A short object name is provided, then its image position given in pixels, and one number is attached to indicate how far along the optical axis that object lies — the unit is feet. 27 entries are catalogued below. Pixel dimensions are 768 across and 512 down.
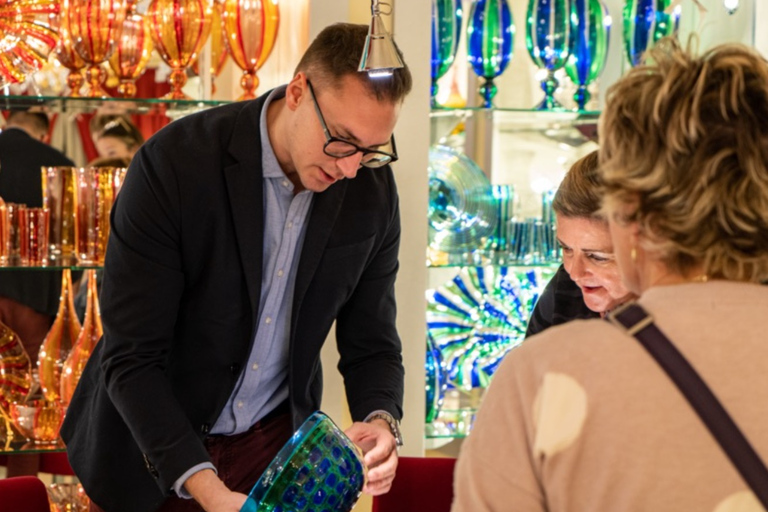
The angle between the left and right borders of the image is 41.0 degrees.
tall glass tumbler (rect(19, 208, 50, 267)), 8.46
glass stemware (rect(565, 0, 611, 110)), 9.50
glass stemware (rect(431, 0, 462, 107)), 9.12
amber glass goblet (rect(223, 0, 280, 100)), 8.78
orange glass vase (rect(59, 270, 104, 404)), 8.56
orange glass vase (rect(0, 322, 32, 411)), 8.62
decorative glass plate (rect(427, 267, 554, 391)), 9.73
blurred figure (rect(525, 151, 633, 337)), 6.32
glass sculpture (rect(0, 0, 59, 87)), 8.23
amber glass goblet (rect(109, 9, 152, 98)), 8.75
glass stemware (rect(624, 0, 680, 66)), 9.62
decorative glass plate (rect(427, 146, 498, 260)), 9.37
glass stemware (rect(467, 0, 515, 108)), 9.43
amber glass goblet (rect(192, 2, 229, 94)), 9.61
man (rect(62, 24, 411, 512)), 5.83
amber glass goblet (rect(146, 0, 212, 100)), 8.63
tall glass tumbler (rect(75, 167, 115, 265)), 8.51
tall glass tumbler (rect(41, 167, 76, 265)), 8.55
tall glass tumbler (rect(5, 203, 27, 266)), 8.43
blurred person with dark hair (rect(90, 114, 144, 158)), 10.14
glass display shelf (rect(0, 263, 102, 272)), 8.44
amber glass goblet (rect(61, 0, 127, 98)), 8.41
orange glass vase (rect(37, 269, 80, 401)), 8.67
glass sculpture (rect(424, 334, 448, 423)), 9.32
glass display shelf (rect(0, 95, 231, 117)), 8.63
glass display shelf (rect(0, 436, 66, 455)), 8.48
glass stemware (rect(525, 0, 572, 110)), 9.48
